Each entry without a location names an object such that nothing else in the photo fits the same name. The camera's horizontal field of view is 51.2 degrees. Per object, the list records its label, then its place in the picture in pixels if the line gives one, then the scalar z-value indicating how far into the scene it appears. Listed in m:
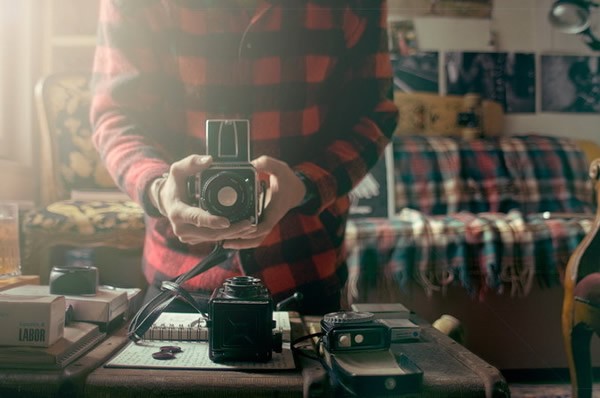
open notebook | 0.59
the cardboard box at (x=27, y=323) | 0.57
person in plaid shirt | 0.90
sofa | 1.45
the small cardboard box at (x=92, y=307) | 0.69
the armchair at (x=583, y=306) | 1.23
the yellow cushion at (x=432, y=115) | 1.79
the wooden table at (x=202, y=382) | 0.54
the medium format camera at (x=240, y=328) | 0.61
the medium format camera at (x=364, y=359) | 0.55
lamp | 1.17
